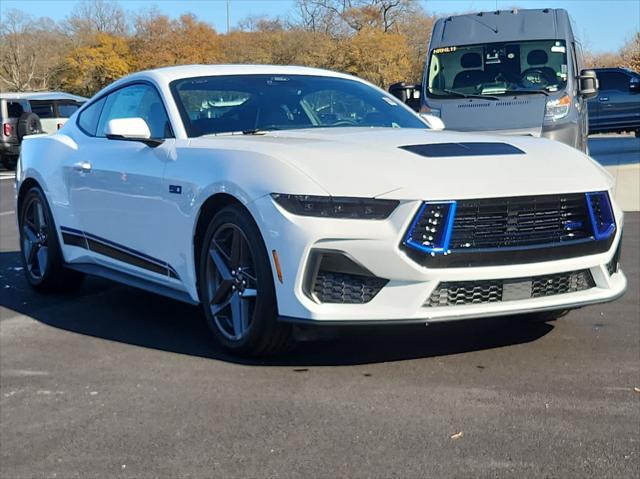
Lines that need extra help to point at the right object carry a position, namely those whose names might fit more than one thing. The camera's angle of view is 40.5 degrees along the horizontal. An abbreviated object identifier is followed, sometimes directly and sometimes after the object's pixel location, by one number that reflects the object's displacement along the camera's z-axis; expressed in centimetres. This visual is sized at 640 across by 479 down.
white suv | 2172
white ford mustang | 392
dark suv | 2239
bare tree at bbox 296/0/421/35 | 4828
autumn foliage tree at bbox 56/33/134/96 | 4753
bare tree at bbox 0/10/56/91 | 5294
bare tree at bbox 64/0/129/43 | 5875
